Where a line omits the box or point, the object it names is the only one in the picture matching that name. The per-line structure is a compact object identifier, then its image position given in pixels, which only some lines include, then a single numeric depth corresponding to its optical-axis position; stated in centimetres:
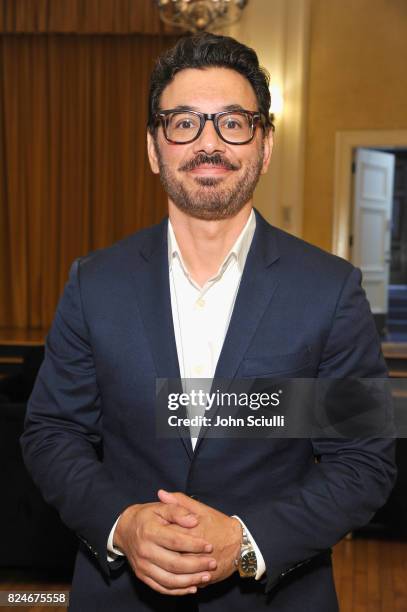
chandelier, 597
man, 113
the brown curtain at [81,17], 692
